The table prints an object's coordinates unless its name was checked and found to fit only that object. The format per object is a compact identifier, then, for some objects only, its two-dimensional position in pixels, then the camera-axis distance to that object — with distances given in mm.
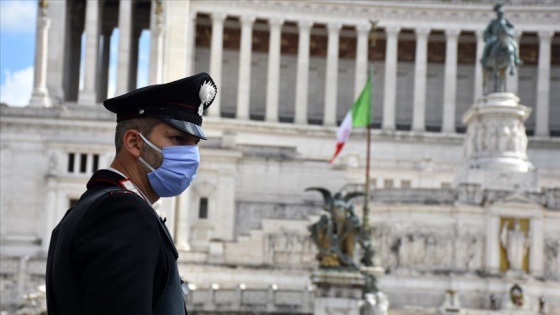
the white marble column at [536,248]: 60875
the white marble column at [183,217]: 67750
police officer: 5863
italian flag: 64188
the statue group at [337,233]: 43250
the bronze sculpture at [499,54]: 66812
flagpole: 50906
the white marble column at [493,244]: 61000
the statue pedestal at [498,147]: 62844
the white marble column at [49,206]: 62812
